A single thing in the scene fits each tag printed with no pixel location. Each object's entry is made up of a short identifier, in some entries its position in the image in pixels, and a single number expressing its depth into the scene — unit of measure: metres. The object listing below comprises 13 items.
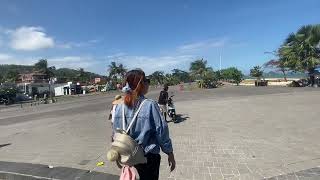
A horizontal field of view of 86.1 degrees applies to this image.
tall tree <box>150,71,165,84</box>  54.60
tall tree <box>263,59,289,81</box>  24.58
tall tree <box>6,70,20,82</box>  49.69
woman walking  1.60
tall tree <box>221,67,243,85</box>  35.06
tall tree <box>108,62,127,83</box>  54.34
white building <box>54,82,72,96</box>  38.82
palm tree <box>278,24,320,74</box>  20.60
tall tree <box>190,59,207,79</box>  36.69
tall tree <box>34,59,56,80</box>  48.57
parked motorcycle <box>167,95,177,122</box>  6.43
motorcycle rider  6.22
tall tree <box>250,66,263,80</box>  32.64
